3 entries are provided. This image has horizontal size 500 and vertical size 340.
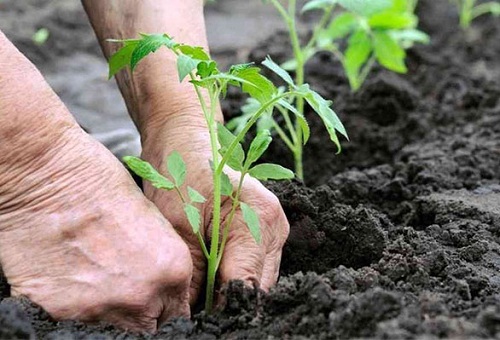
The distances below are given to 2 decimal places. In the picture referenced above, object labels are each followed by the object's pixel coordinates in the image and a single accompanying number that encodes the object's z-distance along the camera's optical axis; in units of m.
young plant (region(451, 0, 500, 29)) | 1.73
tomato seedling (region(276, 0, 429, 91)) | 1.26
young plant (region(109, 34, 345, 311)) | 0.84
